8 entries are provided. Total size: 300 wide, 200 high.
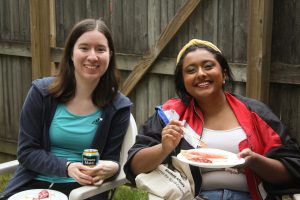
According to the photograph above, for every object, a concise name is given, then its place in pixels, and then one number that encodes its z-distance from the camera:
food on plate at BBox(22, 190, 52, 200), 2.67
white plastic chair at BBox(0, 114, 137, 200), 2.62
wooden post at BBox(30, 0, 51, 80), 5.23
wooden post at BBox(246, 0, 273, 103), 3.79
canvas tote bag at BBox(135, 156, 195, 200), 2.52
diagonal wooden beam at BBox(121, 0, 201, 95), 4.31
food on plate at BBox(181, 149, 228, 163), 2.38
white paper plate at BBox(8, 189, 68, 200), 2.68
